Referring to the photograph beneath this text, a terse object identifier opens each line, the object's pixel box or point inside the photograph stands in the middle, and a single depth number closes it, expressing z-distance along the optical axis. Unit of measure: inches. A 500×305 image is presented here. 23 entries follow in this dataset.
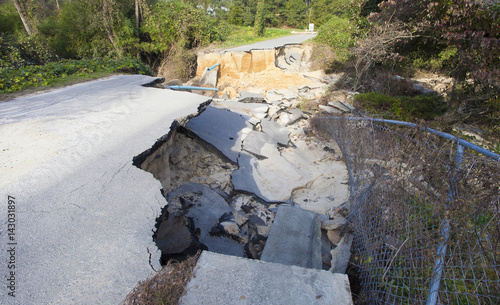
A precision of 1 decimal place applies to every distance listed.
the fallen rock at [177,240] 96.5
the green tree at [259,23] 829.8
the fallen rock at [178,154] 197.5
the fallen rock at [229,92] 454.1
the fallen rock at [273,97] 396.7
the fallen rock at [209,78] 511.8
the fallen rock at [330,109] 288.1
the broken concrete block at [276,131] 277.6
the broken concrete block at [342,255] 100.9
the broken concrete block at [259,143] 241.3
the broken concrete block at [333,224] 132.4
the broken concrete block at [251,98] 383.6
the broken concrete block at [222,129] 233.6
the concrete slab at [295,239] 113.4
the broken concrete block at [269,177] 195.2
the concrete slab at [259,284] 61.2
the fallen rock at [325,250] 116.6
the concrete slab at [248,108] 315.0
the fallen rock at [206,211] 130.9
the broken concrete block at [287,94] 401.7
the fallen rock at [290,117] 326.5
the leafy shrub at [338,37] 472.7
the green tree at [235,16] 1206.1
